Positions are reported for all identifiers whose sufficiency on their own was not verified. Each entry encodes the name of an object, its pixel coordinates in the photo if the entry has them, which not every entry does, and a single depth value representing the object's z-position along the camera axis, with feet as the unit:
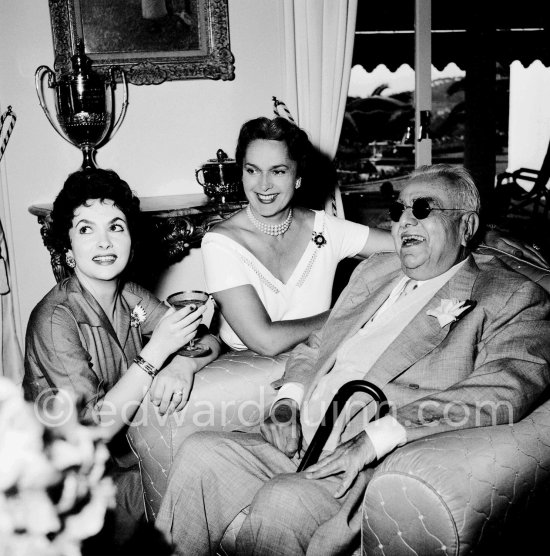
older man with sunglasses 5.05
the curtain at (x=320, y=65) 12.32
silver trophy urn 10.56
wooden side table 10.42
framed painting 11.20
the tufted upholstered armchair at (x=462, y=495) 4.27
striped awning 23.39
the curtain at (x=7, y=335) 11.81
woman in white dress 7.39
